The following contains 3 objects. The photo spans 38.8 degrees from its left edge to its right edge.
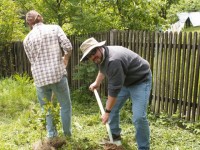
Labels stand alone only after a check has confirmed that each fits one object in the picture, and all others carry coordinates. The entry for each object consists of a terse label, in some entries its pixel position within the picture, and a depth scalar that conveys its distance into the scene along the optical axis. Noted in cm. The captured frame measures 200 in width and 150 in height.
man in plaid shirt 416
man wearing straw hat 345
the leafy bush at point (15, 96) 638
